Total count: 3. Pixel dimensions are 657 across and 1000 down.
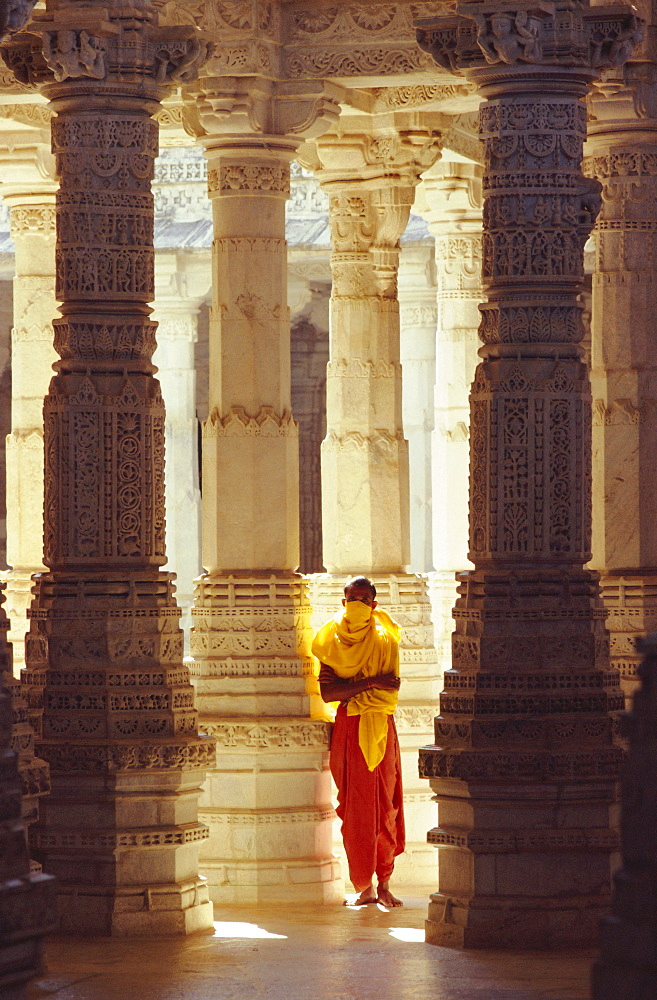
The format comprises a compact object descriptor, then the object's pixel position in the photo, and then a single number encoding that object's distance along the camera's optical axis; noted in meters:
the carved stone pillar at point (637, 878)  7.48
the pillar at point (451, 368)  16.91
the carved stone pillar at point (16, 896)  8.09
